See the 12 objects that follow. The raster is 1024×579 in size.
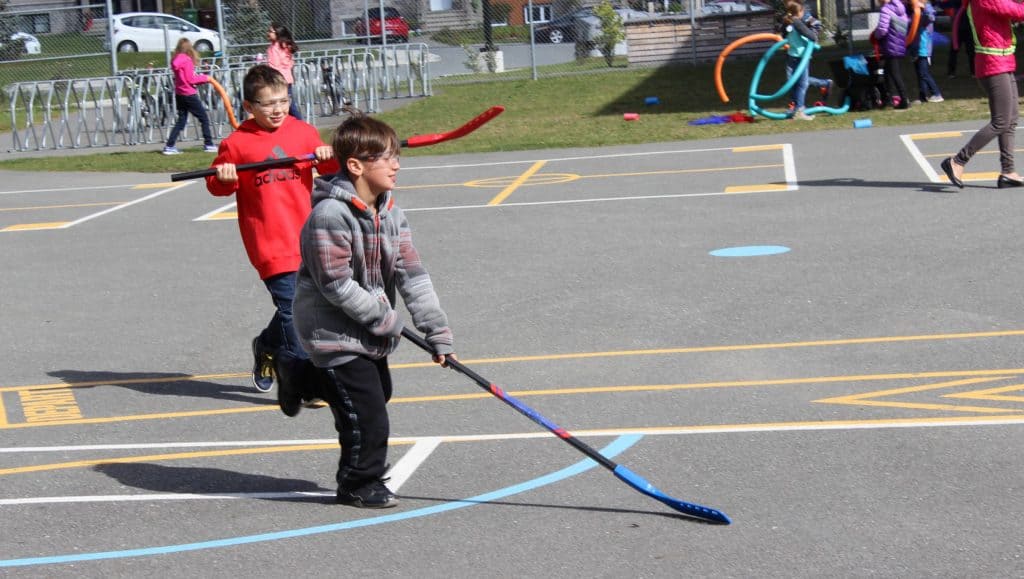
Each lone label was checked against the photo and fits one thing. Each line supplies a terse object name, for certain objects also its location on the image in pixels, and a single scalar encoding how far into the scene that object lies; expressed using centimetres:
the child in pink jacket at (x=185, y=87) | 2217
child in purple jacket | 2034
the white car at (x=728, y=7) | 3200
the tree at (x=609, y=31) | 3219
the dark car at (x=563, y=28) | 3331
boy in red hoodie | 753
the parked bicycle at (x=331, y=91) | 2722
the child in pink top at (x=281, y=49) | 2041
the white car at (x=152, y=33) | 4238
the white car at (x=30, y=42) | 3052
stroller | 2106
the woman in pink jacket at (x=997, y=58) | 1273
